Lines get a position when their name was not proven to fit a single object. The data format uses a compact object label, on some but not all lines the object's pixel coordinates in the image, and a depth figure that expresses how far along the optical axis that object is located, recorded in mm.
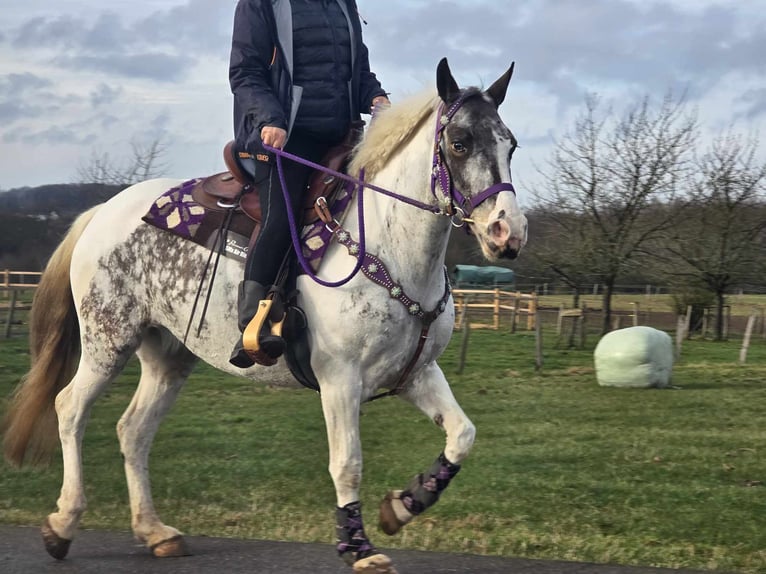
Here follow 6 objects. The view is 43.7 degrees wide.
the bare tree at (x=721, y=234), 37906
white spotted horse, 4625
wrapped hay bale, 18016
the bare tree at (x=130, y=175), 37062
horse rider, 5047
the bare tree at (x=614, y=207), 36531
